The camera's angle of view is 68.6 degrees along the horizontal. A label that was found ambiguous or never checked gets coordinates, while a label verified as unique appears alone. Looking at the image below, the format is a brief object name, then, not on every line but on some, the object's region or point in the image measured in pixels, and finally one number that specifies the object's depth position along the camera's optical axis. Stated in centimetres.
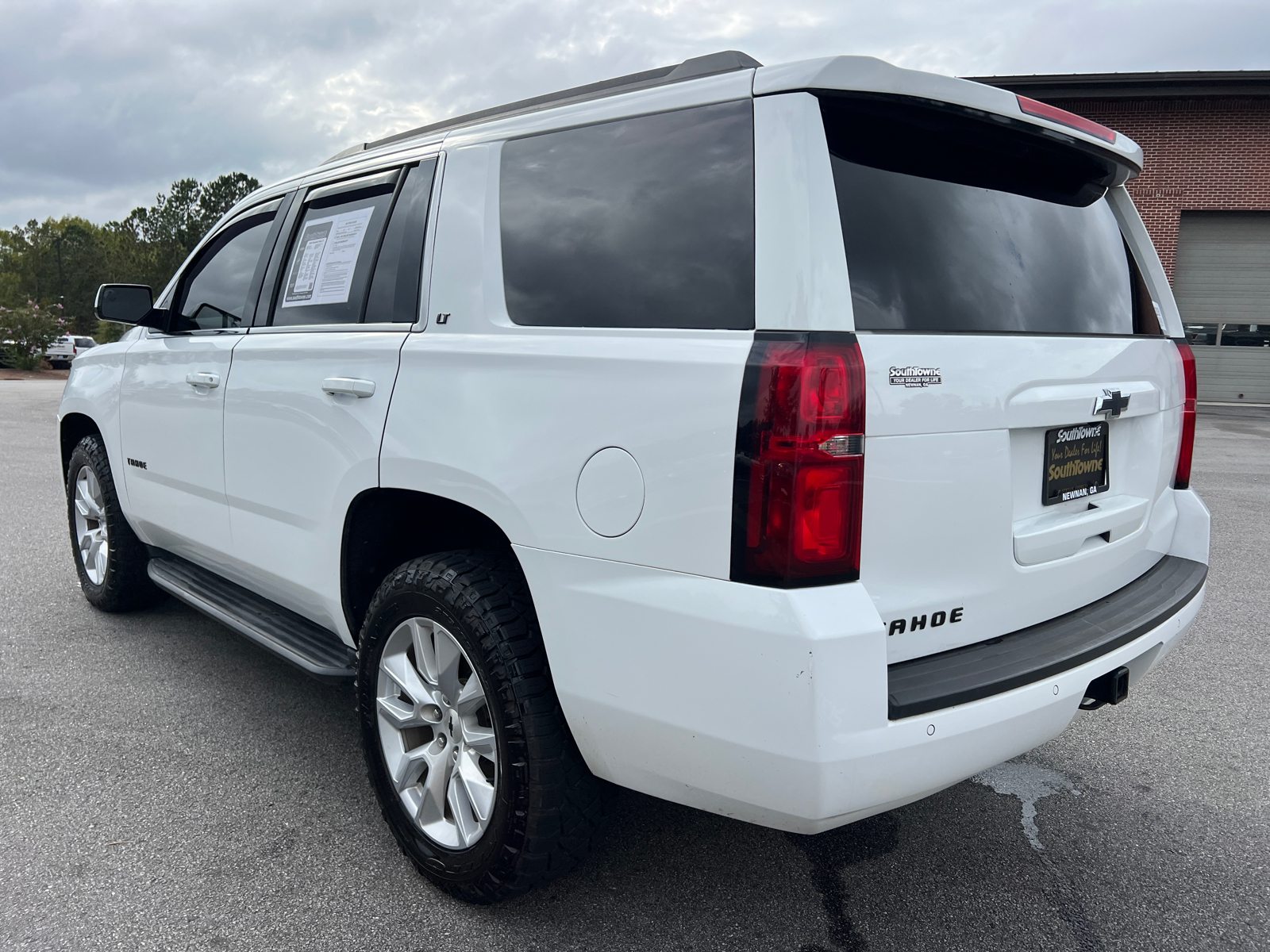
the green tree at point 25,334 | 3109
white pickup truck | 3420
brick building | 1825
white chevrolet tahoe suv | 176
